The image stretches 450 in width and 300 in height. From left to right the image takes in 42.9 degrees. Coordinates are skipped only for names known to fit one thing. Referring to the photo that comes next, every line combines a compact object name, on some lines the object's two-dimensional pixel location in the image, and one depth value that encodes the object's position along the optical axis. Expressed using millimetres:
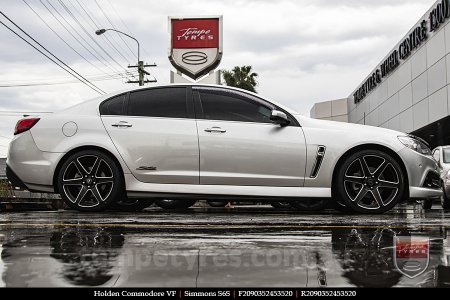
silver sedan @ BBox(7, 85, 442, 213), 6383
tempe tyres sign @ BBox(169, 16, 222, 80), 26250
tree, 43938
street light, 36594
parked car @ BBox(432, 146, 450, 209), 11570
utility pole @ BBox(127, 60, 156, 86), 36594
